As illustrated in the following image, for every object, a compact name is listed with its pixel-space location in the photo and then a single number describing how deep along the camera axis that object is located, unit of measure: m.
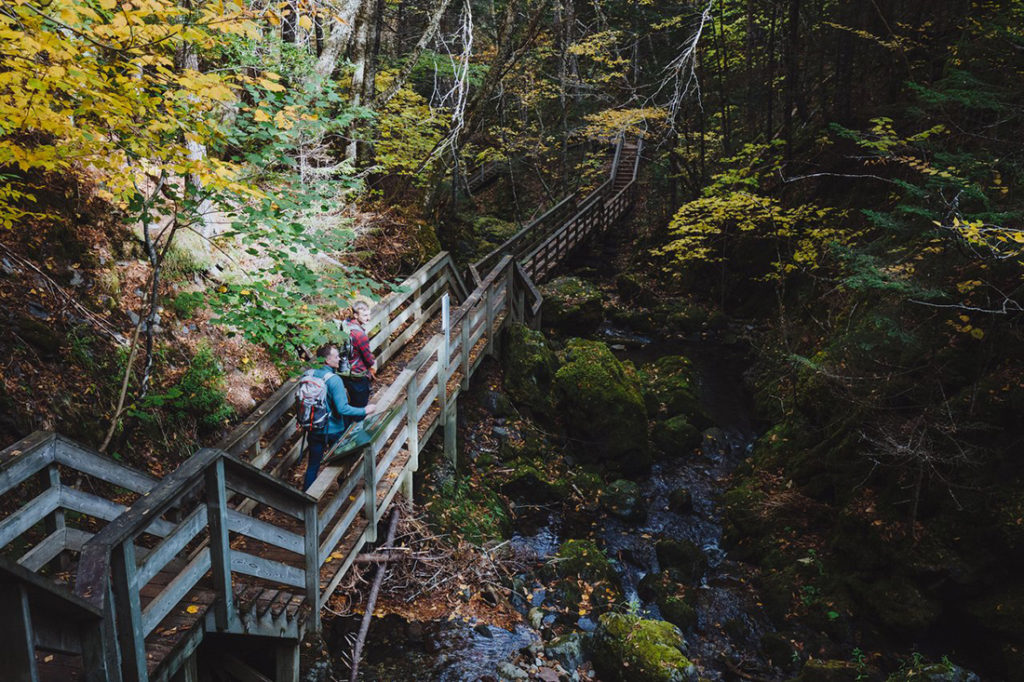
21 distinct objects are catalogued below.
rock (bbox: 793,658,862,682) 6.37
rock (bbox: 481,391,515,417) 10.32
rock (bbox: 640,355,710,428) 12.45
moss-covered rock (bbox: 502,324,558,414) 10.91
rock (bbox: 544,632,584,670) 6.30
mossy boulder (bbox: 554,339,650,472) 10.86
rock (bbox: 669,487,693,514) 9.99
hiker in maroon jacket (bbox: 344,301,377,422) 6.67
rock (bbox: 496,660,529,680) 5.75
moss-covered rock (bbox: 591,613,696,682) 6.09
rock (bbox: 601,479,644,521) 9.60
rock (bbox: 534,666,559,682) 5.91
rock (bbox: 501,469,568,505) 9.21
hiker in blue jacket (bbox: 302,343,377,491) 5.77
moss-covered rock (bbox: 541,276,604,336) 15.34
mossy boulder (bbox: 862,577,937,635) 7.14
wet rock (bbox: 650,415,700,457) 11.48
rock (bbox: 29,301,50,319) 5.55
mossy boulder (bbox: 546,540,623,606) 7.49
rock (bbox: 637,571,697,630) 7.60
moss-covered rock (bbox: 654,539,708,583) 8.60
